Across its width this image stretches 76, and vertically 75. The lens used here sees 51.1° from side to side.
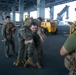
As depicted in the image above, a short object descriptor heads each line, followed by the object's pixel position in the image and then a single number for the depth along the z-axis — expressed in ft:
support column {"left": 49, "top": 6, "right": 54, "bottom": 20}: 62.01
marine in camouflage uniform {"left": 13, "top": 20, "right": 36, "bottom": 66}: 7.64
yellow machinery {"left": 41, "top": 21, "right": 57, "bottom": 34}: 24.61
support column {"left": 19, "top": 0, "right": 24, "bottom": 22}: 52.82
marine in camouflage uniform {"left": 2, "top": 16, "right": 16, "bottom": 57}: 10.14
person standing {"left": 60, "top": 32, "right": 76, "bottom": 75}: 3.76
